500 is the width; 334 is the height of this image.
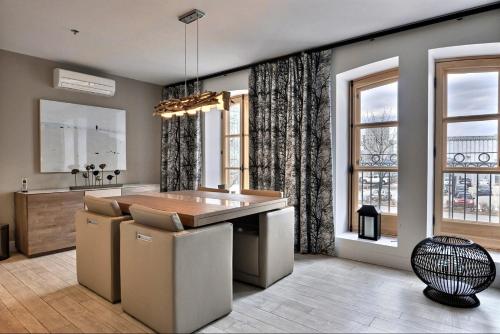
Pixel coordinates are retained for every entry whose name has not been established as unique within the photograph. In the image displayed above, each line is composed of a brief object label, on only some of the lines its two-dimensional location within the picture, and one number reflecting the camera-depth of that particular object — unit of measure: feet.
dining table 7.52
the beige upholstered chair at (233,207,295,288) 9.51
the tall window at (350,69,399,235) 12.51
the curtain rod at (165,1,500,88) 9.42
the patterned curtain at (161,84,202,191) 17.66
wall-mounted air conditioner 14.30
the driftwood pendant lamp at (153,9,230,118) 9.70
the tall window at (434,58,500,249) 10.44
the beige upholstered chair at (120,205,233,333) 6.72
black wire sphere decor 8.32
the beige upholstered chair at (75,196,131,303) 8.45
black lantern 12.16
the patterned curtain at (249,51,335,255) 12.75
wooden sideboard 12.62
